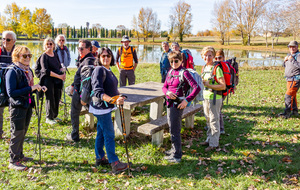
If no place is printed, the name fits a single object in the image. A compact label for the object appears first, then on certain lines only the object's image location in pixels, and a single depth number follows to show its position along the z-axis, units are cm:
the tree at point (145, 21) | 7741
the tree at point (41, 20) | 7189
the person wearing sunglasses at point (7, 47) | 560
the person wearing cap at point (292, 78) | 731
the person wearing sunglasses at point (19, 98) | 420
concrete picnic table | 581
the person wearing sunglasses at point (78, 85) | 511
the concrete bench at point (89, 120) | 657
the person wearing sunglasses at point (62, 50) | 802
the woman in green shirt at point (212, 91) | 509
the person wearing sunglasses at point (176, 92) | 431
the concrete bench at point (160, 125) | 514
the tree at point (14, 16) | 6756
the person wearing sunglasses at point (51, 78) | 648
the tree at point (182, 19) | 6950
